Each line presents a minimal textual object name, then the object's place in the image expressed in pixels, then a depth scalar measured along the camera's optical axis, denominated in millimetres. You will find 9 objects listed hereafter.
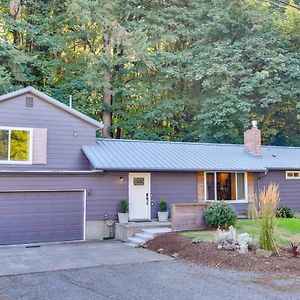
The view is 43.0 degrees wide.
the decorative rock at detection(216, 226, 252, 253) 9555
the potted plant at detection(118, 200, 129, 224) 13721
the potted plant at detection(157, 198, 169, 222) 14414
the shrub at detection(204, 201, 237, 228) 12797
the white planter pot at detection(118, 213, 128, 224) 13706
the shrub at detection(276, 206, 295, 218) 16325
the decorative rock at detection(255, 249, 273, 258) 9047
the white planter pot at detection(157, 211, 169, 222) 14406
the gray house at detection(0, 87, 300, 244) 12859
